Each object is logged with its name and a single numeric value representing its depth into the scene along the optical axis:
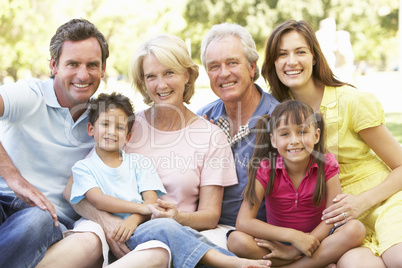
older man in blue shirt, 3.13
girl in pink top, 2.66
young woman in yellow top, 2.67
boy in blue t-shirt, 2.75
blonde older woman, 2.98
